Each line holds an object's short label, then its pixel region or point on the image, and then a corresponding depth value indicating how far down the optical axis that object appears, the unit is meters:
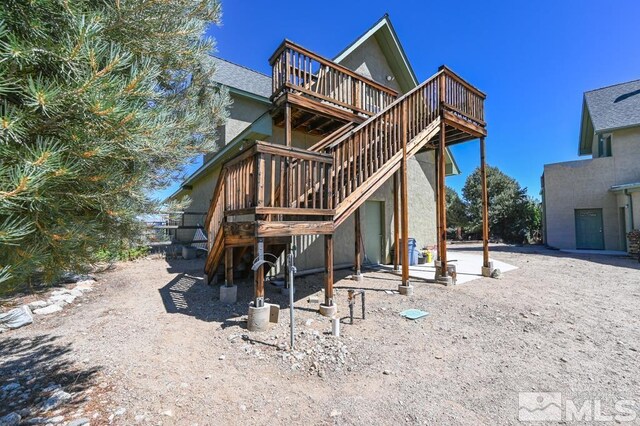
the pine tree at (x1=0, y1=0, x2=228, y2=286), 1.50
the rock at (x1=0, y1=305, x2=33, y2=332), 4.49
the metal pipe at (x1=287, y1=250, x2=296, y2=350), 3.75
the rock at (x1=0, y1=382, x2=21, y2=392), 2.89
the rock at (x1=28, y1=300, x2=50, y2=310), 5.35
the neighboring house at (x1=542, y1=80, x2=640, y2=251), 13.91
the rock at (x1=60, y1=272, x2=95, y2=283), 7.08
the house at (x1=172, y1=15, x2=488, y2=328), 4.84
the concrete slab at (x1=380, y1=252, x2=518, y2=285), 7.75
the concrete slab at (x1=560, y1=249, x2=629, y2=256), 13.28
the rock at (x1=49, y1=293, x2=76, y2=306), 5.65
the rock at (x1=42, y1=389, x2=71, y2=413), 2.57
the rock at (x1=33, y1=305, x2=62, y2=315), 5.18
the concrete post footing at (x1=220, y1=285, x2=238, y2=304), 5.55
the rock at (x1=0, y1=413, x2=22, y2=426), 2.32
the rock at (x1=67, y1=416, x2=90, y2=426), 2.33
